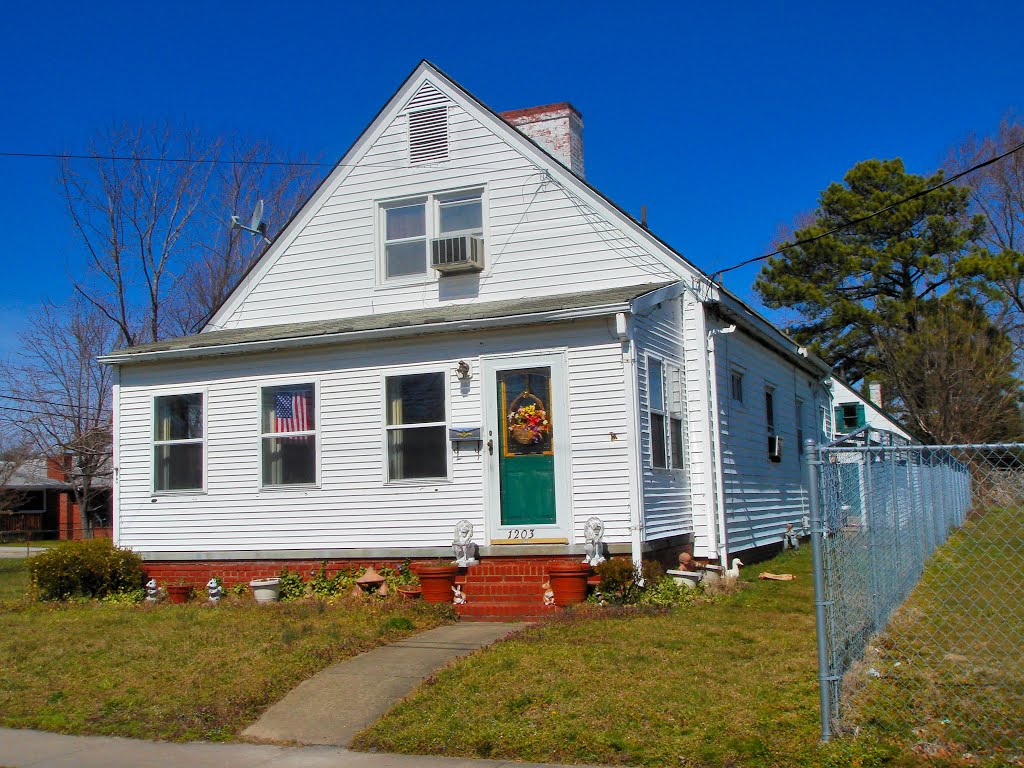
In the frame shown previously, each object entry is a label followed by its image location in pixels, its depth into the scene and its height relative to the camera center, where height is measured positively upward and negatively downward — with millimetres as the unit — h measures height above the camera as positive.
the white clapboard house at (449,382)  11914 +1081
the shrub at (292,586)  12819 -1475
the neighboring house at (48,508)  40406 -1387
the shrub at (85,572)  13328 -1267
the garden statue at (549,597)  11242 -1494
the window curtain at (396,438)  12898 +372
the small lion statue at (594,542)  11395 -910
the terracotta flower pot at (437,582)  11711 -1345
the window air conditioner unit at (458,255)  14297 +2994
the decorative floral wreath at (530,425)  12016 +451
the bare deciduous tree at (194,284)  27953 +5549
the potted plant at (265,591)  12641 -1500
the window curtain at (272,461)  13539 +133
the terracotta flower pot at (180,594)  13250 -1579
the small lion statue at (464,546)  11914 -954
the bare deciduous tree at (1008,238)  32750 +7926
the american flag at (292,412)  13469 +774
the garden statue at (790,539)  17936 -1495
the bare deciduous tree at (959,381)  29844 +2089
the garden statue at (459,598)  11711 -1538
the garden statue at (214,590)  12992 -1511
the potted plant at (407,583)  11984 -1417
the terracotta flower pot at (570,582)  11078 -1317
